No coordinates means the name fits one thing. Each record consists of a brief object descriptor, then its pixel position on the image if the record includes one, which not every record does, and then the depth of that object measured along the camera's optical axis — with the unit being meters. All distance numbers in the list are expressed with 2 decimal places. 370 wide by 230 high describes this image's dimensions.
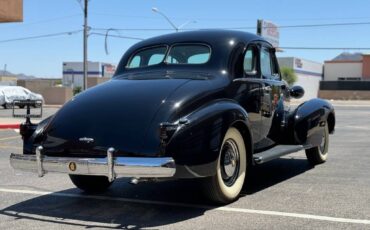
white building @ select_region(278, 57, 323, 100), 76.38
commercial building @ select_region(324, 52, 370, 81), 78.69
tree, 70.34
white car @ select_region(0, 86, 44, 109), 36.94
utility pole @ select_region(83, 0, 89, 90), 38.82
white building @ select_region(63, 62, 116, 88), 74.64
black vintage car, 5.33
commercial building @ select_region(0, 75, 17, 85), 57.36
